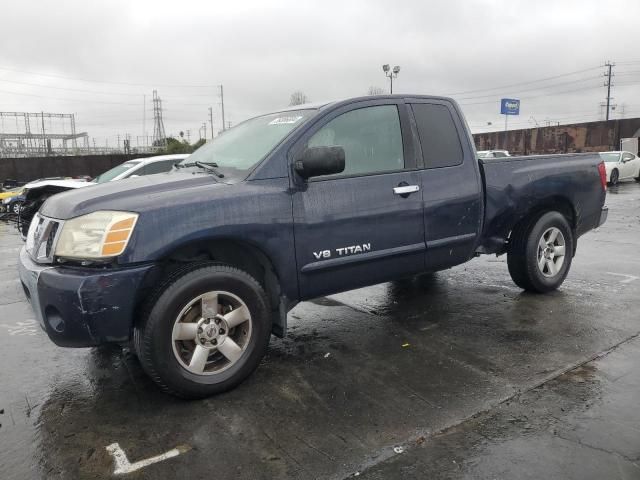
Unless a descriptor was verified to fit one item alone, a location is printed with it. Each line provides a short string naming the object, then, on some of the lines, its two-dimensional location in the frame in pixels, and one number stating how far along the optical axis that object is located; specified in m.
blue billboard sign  48.88
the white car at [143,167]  9.74
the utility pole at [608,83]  67.32
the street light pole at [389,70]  29.51
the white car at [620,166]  21.56
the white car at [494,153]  16.73
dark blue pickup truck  3.04
